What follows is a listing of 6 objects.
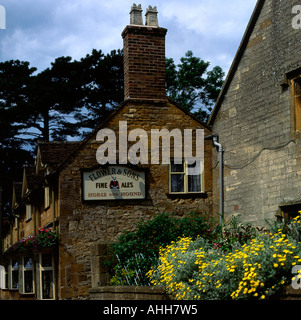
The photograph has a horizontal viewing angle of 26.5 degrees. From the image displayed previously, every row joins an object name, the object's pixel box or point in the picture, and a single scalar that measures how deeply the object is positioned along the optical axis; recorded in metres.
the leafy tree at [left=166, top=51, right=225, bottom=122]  38.62
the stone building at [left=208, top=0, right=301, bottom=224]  15.75
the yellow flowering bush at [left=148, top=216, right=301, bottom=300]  10.83
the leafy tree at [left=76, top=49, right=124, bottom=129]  39.94
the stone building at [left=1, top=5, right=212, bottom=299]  19.33
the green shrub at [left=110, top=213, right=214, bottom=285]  16.22
